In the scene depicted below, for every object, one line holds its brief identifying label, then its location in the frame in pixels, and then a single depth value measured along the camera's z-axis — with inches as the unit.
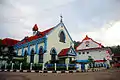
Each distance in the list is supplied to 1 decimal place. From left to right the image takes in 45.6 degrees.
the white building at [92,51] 1381.6
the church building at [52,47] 860.7
